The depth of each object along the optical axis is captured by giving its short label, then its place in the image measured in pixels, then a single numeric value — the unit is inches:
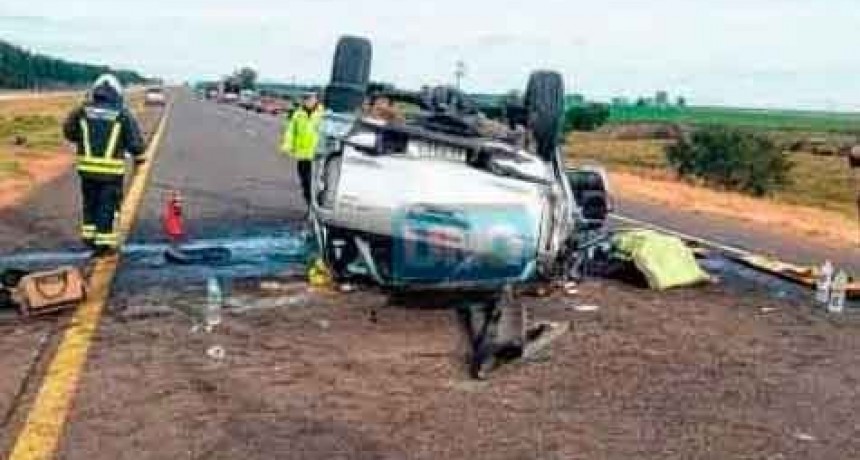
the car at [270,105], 3083.2
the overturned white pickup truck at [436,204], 304.8
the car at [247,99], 3501.0
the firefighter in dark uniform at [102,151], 444.5
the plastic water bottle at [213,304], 319.6
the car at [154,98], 3852.6
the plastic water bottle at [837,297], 392.8
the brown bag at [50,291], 325.4
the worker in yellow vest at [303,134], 649.6
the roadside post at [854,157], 493.7
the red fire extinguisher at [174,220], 456.8
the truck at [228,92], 3800.7
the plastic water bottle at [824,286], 410.9
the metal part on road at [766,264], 462.0
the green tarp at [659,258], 417.7
